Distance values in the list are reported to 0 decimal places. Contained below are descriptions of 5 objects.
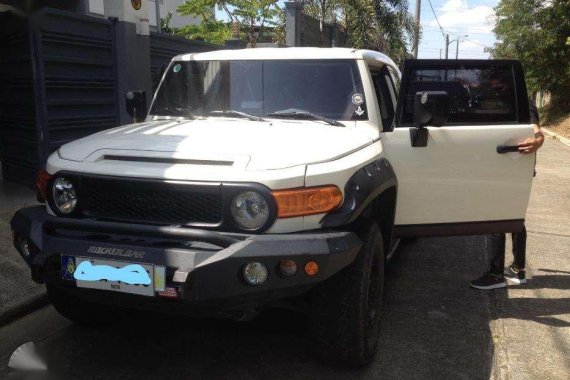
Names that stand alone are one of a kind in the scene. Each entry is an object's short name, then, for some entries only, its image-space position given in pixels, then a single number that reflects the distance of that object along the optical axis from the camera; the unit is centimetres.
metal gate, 648
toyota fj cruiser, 265
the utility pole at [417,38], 2268
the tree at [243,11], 1484
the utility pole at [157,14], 1332
